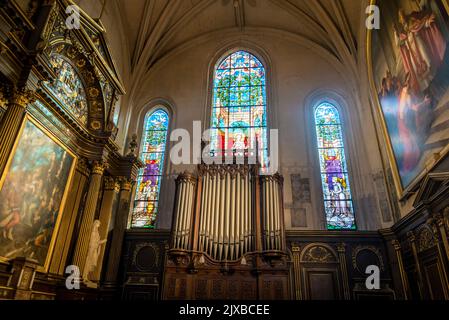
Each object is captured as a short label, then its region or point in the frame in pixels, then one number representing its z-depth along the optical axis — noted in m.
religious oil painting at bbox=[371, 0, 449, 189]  6.48
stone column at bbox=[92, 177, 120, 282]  9.29
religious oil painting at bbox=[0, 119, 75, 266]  6.59
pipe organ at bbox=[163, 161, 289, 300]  8.30
